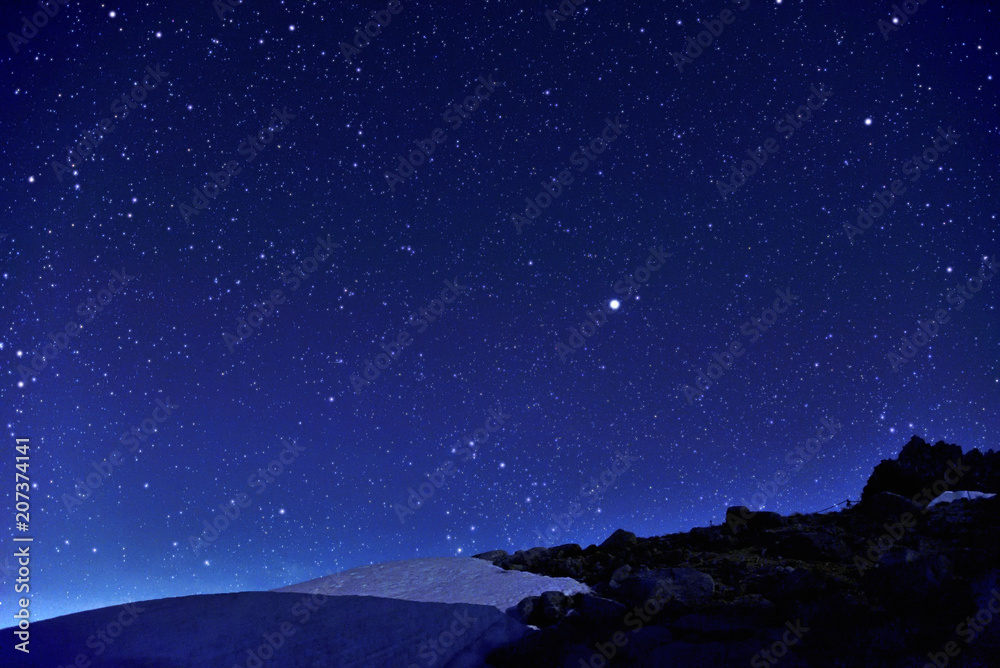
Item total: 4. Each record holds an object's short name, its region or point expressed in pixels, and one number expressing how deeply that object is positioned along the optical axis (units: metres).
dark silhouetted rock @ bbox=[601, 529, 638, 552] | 10.22
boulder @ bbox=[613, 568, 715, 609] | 7.51
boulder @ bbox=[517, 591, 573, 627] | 7.91
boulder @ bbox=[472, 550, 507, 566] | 10.82
